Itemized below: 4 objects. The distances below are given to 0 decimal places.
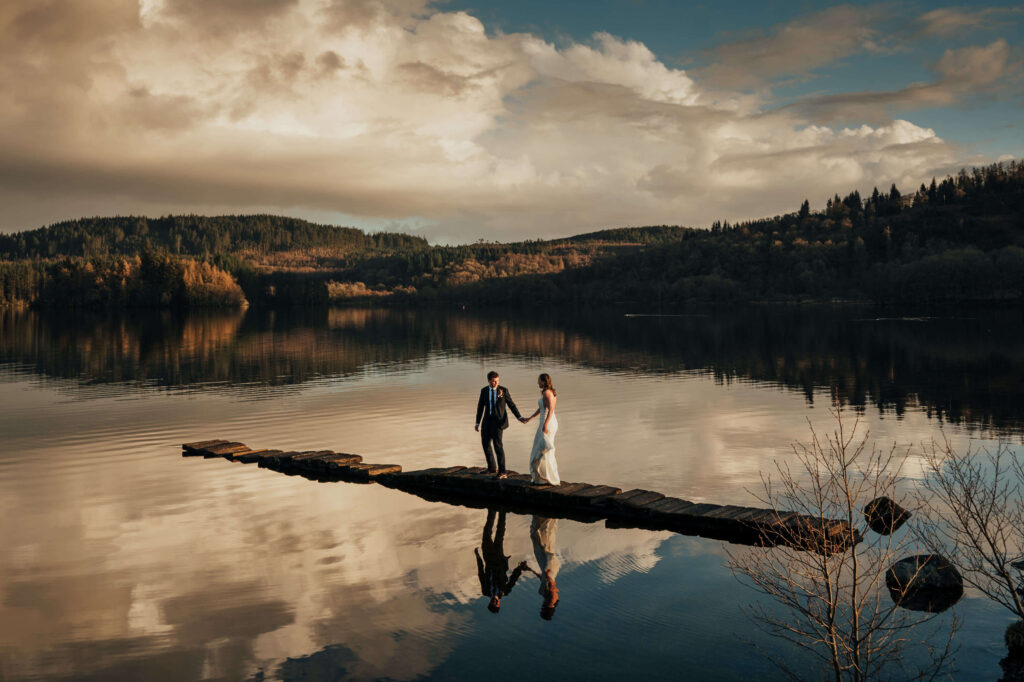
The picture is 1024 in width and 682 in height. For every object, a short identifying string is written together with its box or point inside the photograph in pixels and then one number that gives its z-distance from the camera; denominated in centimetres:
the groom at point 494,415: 2420
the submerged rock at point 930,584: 1530
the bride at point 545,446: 2195
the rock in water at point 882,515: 1958
